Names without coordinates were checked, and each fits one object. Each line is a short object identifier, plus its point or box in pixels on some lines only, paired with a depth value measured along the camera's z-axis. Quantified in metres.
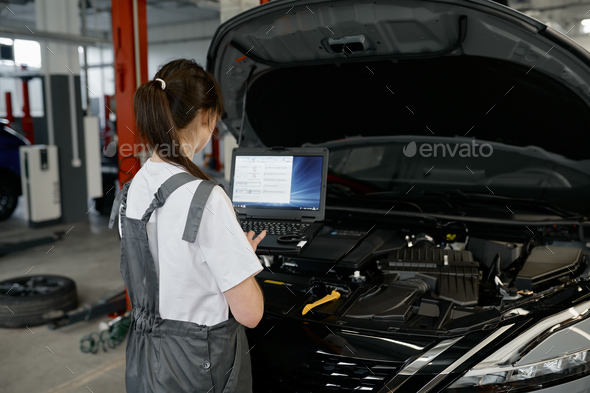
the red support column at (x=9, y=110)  8.57
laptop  1.70
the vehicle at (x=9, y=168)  6.05
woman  0.89
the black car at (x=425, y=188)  1.11
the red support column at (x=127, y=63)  2.73
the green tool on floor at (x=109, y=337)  2.61
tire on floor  2.86
